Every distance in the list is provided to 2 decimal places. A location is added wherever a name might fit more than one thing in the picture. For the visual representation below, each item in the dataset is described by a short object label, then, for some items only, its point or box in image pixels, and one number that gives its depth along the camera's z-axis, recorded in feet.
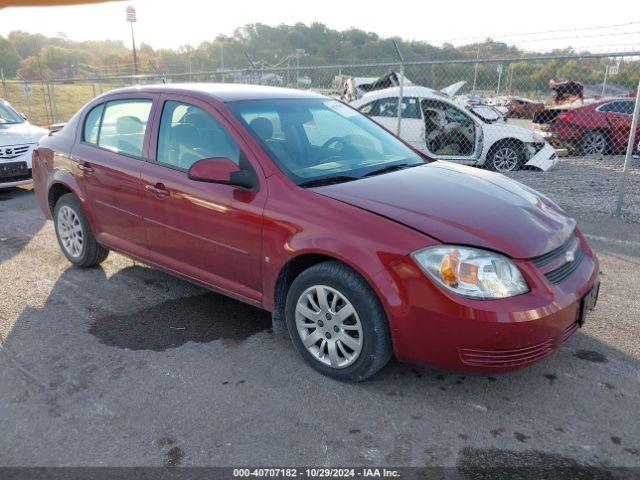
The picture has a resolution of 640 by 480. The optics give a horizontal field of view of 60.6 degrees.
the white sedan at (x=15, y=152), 26.50
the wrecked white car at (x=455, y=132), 33.22
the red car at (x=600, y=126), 41.96
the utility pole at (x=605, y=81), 53.90
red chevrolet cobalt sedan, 9.00
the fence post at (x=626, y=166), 20.70
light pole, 137.69
